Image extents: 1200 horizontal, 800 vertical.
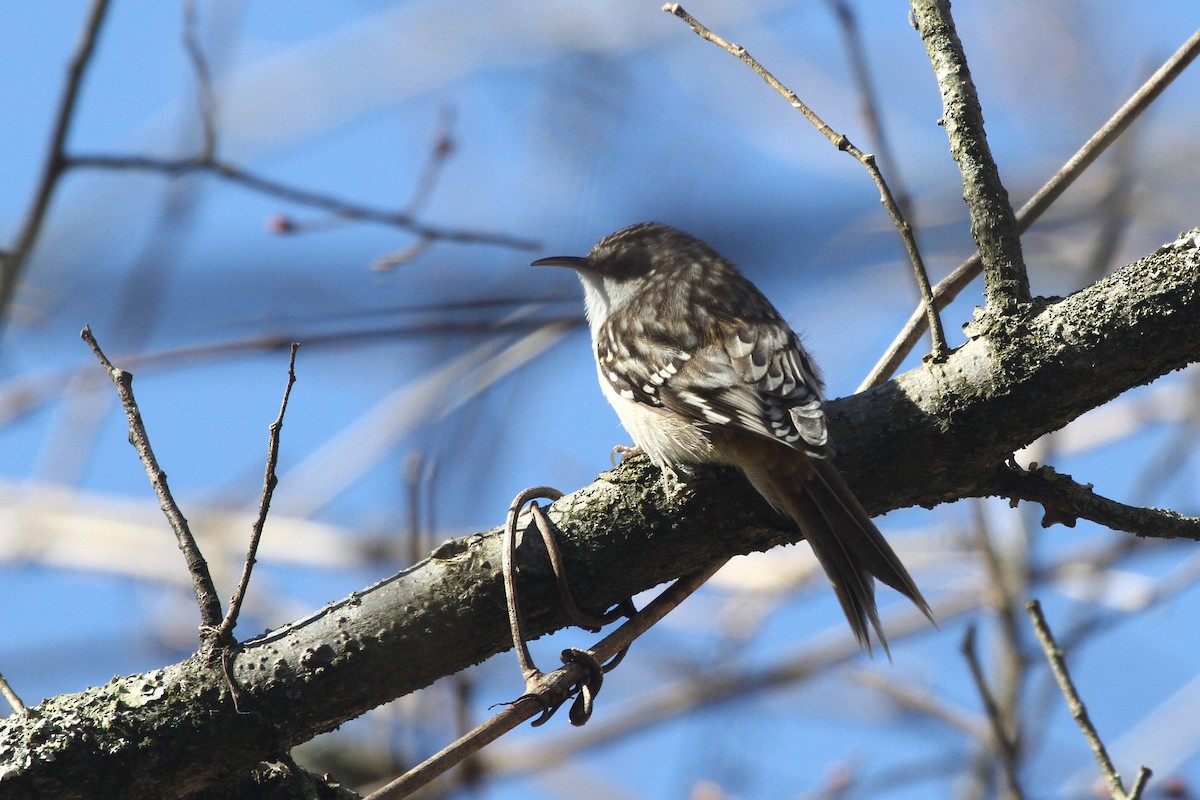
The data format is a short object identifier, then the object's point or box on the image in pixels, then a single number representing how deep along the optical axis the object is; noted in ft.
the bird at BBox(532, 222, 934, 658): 17.26
